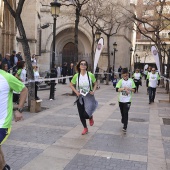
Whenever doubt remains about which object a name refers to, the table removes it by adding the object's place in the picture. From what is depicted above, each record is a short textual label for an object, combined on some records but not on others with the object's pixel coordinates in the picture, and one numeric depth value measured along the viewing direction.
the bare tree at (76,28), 16.70
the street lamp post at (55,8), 13.51
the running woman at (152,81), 13.87
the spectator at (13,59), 15.85
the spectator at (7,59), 13.83
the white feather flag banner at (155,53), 18.42
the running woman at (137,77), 19.98
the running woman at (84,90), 7.08
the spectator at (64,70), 26.39
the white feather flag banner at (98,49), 17.27
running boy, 7.79
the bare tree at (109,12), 26.47
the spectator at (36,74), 13.80
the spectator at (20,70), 10.55
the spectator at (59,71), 28.09
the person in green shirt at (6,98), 3.55
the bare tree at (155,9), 22.92
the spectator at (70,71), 27.03
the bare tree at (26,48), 10.48
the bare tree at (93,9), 24.05
